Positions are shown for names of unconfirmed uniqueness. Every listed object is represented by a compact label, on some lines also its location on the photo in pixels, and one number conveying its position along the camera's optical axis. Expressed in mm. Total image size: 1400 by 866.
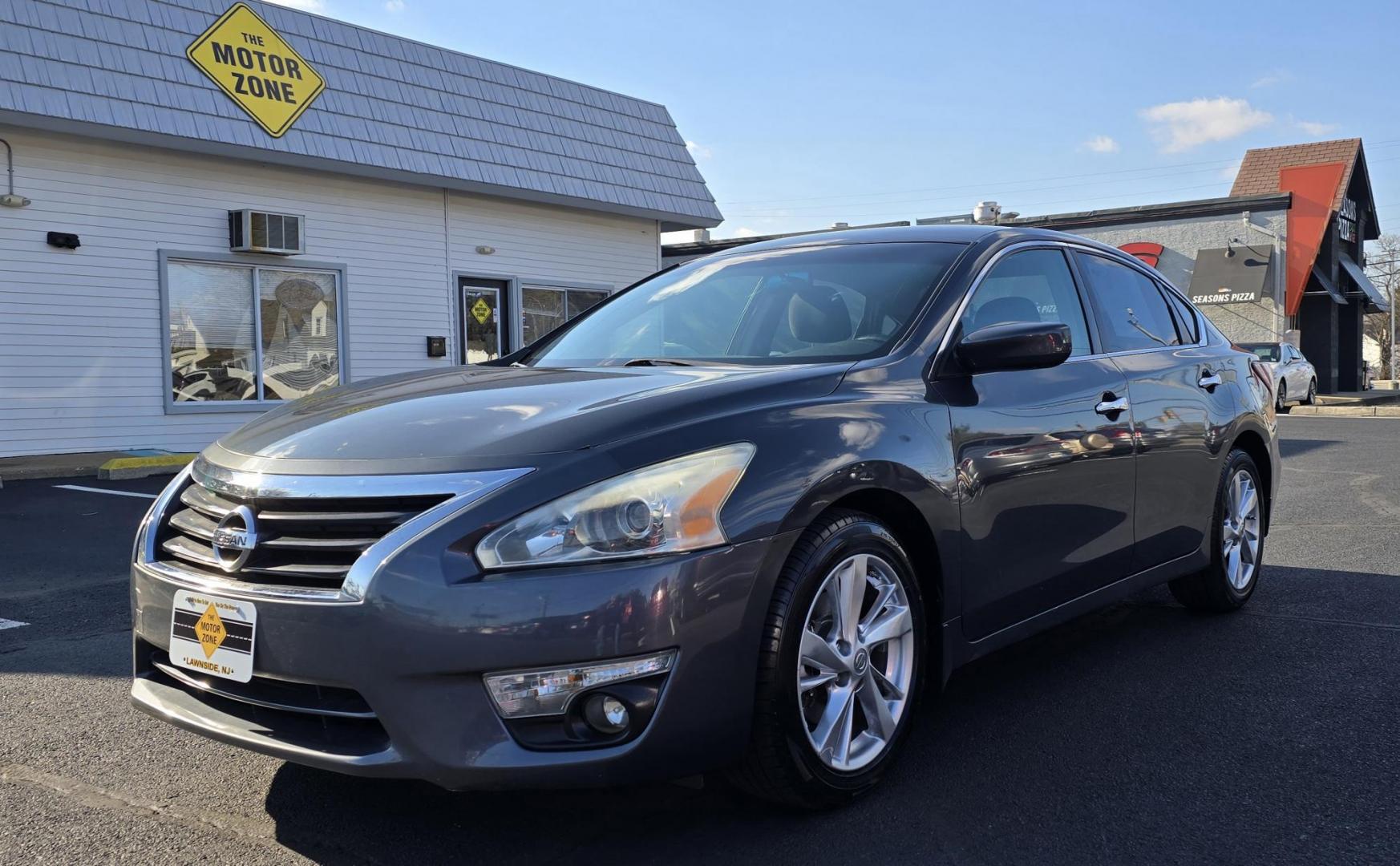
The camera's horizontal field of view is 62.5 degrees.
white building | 11438
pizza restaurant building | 29078
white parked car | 23922
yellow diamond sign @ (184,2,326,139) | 12367
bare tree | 56562
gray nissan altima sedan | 2473
